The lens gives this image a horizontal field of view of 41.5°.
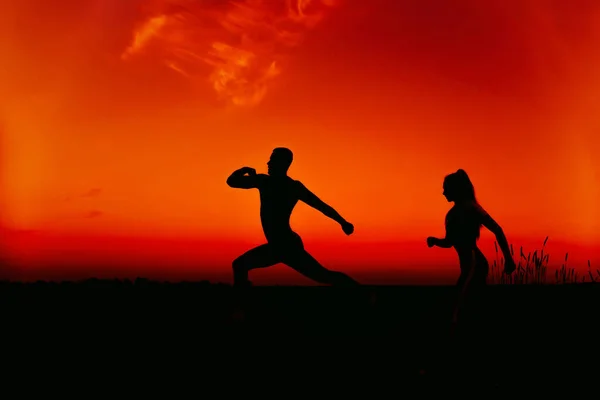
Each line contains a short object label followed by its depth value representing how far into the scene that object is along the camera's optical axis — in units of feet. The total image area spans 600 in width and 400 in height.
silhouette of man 30.53
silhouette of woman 27.86
